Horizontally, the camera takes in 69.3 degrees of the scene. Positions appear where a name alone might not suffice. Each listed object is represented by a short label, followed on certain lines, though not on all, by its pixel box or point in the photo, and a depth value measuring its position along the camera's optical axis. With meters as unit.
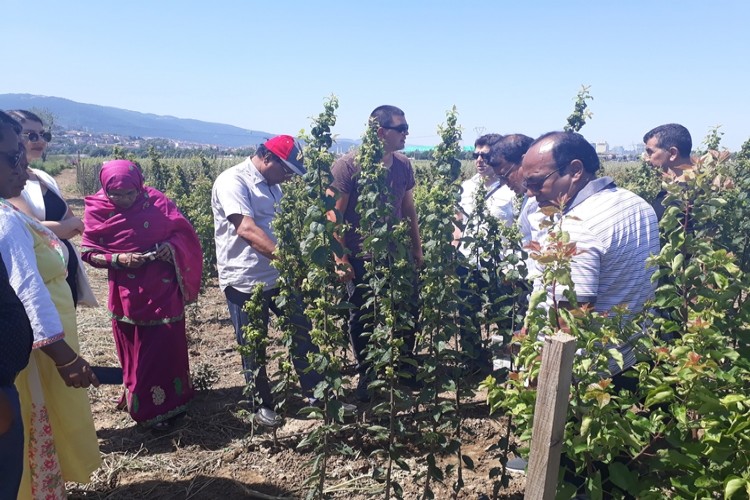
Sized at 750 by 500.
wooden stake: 1.40
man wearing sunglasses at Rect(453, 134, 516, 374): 2.96
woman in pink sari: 3.41
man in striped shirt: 1.96
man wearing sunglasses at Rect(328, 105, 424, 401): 3.79
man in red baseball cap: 3.46
